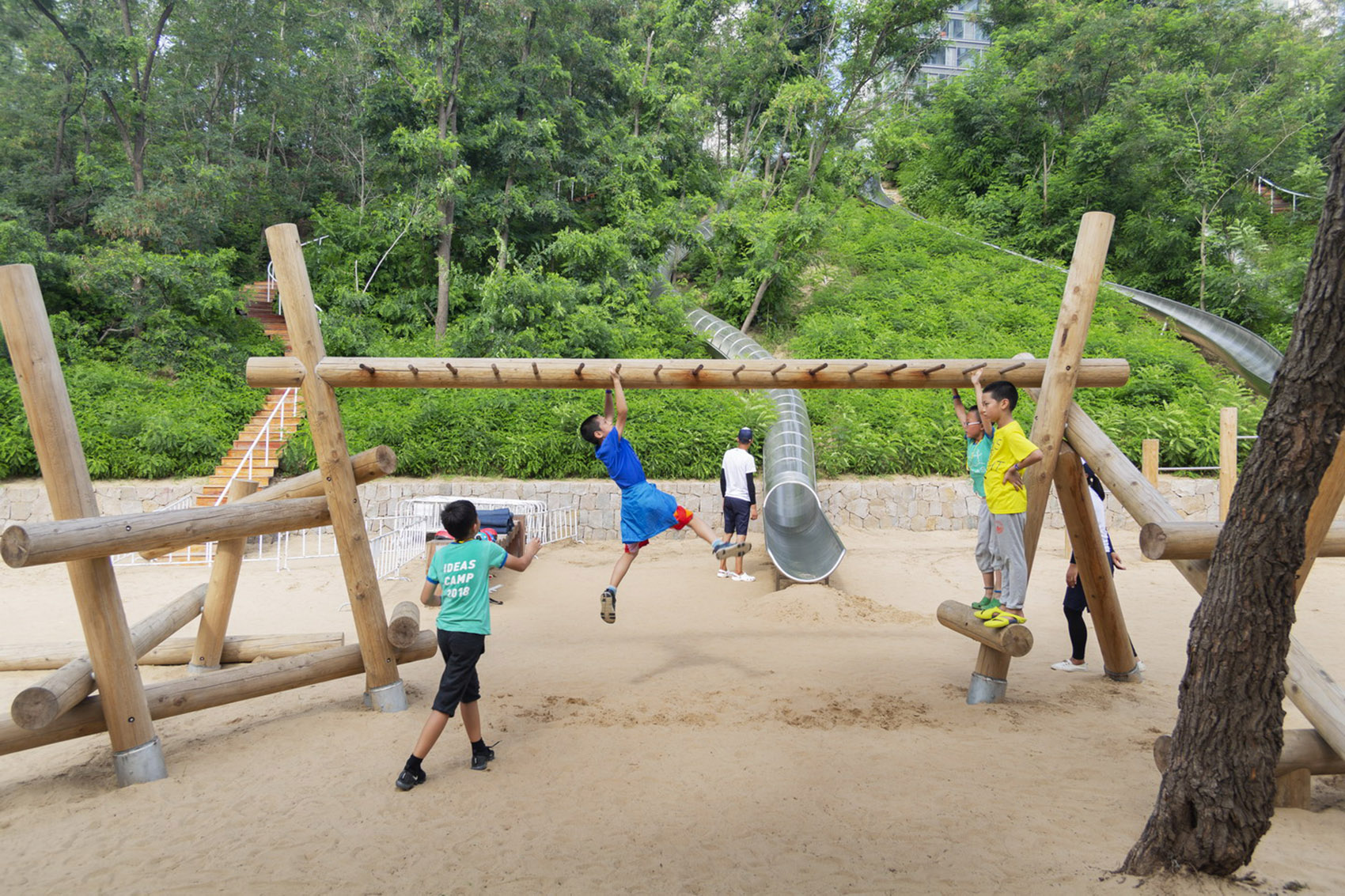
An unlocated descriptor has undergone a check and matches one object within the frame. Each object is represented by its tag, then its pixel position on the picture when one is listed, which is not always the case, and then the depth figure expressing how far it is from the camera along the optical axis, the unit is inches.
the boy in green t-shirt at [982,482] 218.4
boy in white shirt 391.5
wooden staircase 516.4
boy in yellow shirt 202.4
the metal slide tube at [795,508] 396.8
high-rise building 2081.7
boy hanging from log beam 235.8
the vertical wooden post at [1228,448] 412.5
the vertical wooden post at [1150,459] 468.1
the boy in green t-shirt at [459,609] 173.9
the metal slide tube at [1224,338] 721.0
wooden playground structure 172.2
